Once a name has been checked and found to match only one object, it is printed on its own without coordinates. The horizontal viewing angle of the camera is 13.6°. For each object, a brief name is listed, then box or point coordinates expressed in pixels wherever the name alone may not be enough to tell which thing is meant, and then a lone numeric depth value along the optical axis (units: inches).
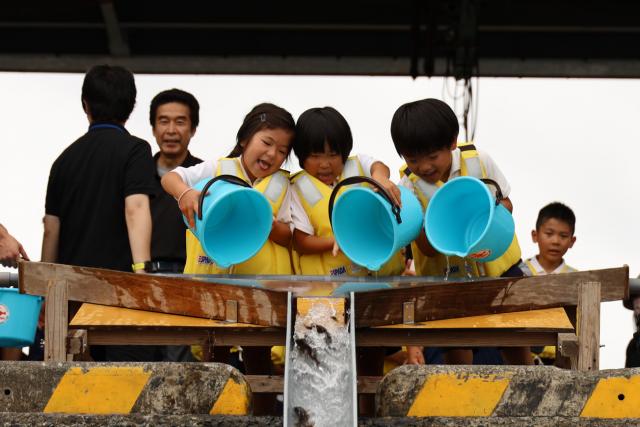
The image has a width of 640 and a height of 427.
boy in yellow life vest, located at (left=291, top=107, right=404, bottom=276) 438.0
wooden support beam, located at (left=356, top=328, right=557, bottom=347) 361.4
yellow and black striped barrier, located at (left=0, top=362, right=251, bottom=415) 302.9
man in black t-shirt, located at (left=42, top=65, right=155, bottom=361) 447.5
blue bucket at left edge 440.4
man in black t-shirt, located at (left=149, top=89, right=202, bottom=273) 494.7
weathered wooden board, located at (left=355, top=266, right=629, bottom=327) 355.1
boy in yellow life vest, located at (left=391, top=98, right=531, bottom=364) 430.3
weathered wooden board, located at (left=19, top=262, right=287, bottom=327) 354.0
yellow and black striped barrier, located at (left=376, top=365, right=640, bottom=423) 303.1
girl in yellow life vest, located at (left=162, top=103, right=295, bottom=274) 434.3
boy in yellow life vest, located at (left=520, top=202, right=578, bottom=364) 582.9
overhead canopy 759.4
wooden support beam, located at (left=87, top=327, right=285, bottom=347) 361.4
